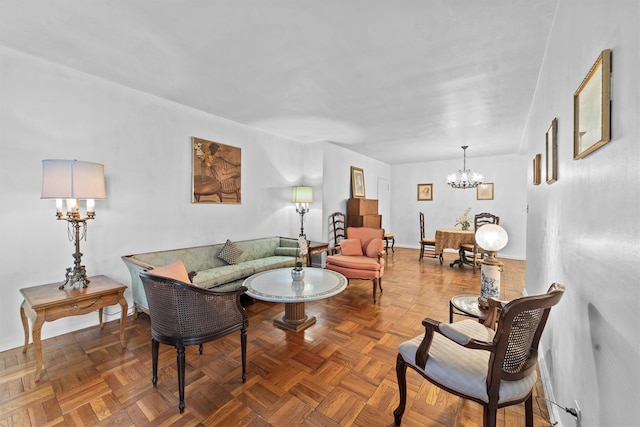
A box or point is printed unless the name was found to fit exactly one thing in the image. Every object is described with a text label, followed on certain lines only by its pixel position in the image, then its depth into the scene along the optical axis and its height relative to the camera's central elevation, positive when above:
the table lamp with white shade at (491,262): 1.86 -0.36
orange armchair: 3.54 -0.69
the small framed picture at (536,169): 2.50 +0.41
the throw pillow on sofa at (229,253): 3.62 -0.59
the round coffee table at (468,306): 1.83 -0.70
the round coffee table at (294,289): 2.33 -0.74
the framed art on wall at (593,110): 0.89 +0.39
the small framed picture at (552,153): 1.74 +0.39
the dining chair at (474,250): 4.92 -0.76
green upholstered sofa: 2.75 -0.71
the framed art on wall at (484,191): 6.56 +0.49
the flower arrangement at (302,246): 3.39 -0.46
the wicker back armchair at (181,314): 1.70 -0.70
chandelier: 5.59 +0.69
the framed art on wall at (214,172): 3.57 +0.55
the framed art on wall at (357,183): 6.18 +0.64
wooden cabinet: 5.76 -0.07
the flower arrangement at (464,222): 5.53 -0.24
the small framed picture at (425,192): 7.40 +0.52
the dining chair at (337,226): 5.57 -0.34
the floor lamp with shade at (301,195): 4.83 +0.28
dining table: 5.11 -0.55
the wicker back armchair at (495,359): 1.17 -0.77
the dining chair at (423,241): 5.81 -0.68
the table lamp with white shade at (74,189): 2.10 +0.17
